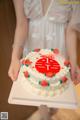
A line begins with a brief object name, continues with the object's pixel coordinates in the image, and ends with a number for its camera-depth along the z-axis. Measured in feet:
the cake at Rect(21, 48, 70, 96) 2.69
